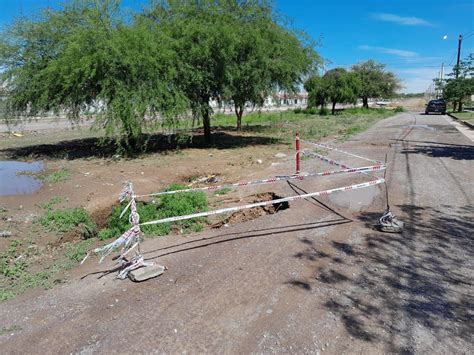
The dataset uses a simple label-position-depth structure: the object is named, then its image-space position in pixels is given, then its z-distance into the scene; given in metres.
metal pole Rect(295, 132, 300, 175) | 9.38
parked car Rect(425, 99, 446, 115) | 41.53
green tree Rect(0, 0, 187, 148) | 12.57
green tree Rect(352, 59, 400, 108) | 59.00
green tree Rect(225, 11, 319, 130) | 14.34
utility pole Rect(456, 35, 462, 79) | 46.24
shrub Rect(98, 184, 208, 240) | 6.21
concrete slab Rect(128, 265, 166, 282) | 4.39
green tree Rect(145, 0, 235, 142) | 13.72
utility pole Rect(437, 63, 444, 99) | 48.73
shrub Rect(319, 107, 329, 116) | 47.78
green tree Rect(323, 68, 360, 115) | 47.25
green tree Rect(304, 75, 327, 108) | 45.58
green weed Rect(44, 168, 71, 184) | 10.51
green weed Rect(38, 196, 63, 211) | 7.96
